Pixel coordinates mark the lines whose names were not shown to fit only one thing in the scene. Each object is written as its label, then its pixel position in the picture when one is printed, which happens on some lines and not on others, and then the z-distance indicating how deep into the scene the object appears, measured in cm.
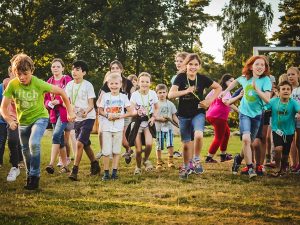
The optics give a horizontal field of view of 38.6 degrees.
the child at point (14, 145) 800
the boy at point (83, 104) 788
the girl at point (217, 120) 1034
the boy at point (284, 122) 795
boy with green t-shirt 625
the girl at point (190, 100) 770
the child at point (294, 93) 873
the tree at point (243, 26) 4088
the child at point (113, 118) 762
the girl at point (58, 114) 816
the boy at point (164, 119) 1012
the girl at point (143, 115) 839
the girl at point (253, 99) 752
